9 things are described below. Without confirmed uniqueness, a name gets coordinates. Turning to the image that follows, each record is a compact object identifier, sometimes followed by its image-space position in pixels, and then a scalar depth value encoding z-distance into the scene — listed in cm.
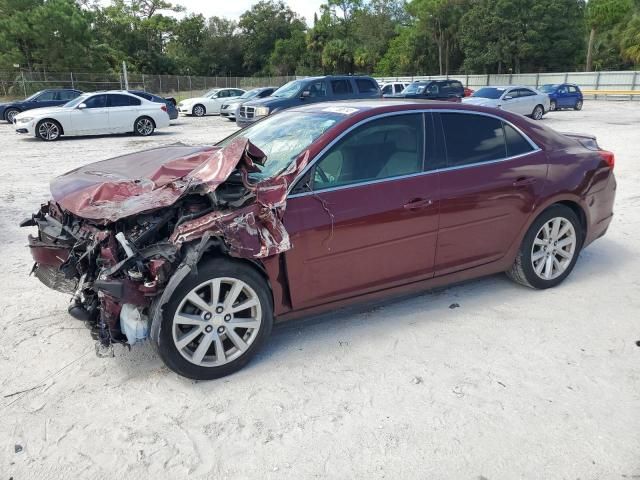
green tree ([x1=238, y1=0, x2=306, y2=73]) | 7675
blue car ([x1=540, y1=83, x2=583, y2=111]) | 2780
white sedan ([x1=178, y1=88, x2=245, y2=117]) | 2745
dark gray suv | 1698
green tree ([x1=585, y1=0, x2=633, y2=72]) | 5034
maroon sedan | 320
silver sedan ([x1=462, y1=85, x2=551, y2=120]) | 2159
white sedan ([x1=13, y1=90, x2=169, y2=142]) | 1584
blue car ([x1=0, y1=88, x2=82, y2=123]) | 2122
